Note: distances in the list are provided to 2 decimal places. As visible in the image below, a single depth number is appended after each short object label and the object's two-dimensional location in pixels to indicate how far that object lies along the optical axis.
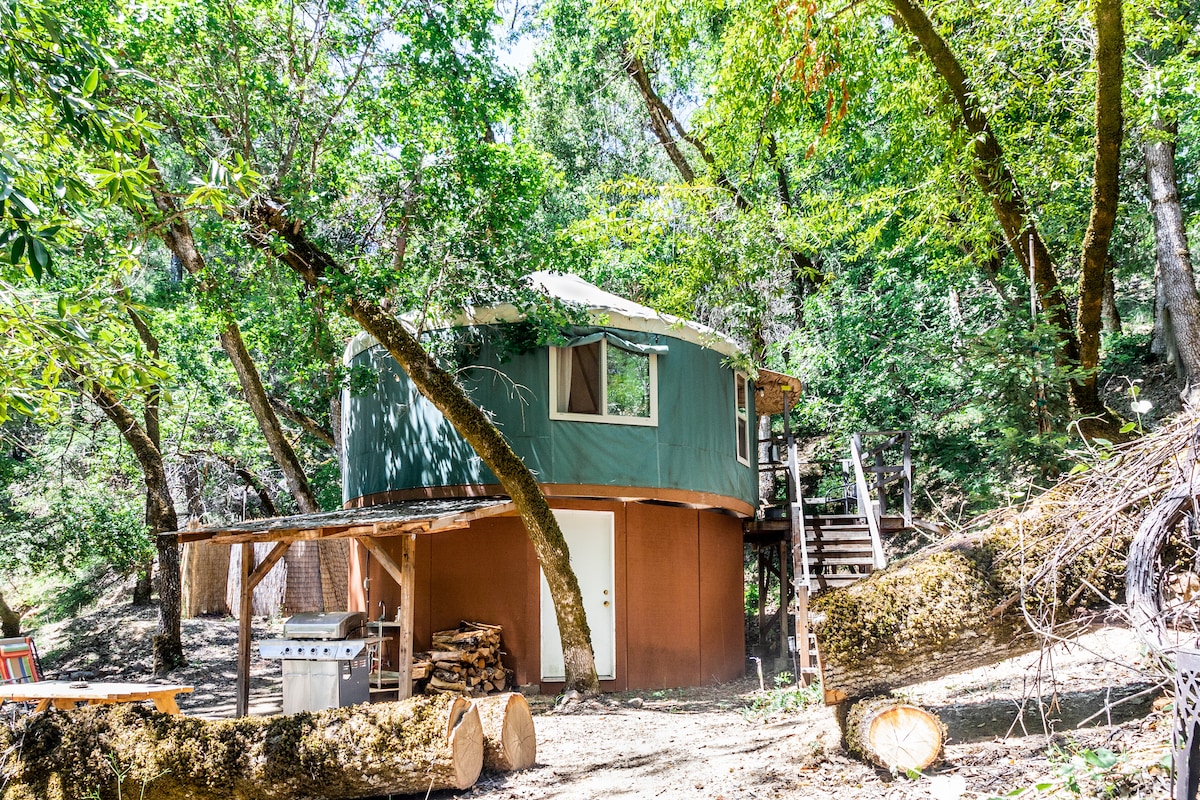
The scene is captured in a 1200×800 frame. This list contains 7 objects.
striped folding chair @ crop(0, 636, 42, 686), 9.69
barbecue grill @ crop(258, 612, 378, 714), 7.14
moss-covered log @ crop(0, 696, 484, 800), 4.89
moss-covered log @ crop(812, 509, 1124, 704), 4.49
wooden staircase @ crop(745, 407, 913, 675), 11.15
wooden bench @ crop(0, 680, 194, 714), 6.18
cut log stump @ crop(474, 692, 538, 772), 5.60
